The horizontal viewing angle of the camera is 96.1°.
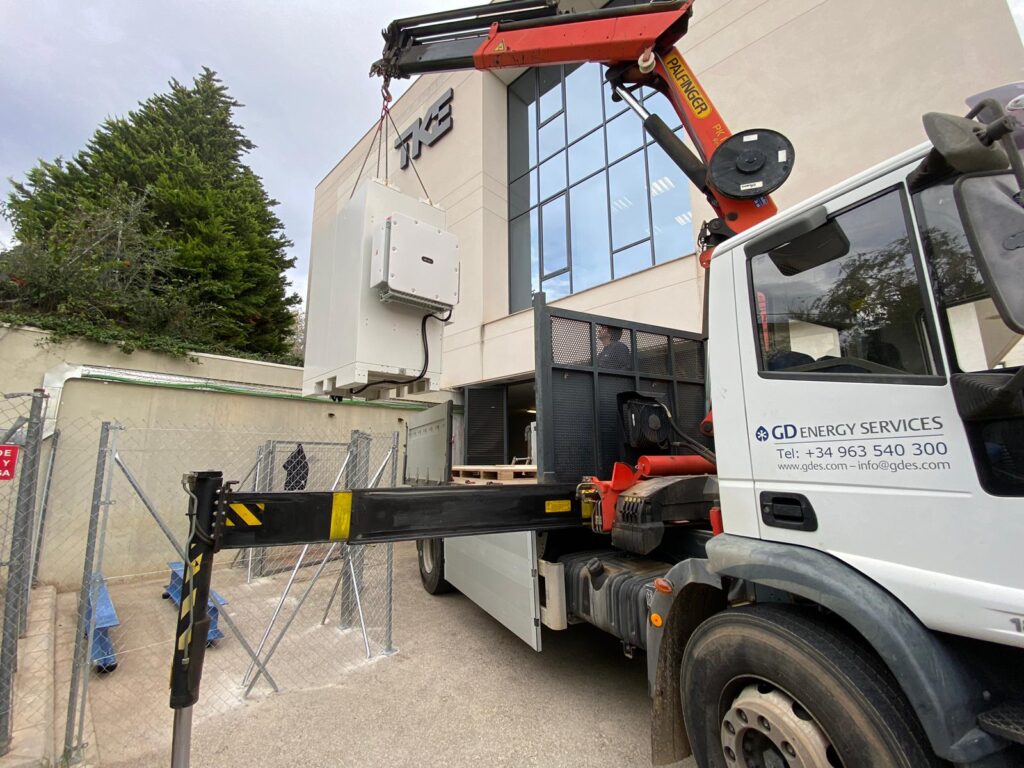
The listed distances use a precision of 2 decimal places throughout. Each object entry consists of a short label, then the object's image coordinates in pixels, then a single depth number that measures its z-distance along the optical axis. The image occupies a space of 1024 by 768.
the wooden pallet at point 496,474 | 3.80
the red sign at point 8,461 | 2.60
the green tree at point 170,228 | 8.15
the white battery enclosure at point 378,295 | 3.13
